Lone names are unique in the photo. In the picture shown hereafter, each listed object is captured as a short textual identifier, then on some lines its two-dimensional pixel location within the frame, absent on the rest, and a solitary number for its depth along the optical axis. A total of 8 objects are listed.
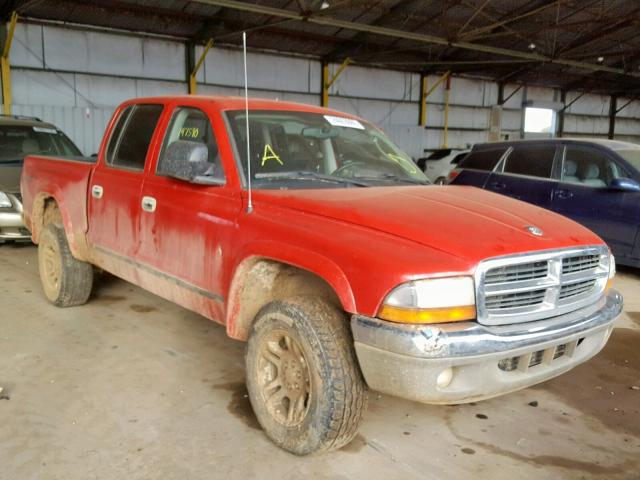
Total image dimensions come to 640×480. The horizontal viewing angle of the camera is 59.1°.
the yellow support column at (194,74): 15.30
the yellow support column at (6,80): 12.57
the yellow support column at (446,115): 21.59
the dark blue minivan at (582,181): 6.29
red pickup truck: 2.29
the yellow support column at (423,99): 20.89
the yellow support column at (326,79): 18.20
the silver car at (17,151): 6.92
